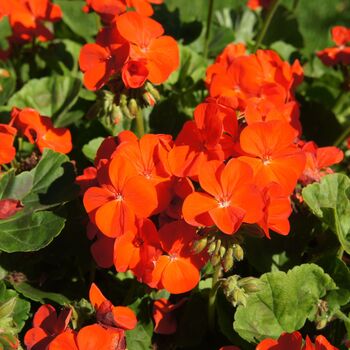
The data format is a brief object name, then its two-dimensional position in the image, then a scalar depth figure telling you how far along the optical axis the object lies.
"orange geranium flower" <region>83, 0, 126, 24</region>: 0.73
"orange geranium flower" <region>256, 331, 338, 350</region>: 0.61
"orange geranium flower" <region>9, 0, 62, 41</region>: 0.87
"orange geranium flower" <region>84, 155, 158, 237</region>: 0.61
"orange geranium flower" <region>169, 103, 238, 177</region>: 0.61
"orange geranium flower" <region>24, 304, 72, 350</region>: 0.61
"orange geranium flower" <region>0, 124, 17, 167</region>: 0.67
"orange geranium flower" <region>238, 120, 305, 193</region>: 0.61
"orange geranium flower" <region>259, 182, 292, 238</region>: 0.60
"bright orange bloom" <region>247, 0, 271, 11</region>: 0.97
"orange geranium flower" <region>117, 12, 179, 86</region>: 0.68
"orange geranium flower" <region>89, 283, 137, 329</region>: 0.60
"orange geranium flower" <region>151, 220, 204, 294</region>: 0.62
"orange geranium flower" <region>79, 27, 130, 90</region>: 0.69
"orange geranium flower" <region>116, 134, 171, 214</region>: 0.62
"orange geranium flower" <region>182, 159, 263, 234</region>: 0.59
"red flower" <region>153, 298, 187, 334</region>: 0.70
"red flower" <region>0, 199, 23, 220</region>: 0.67
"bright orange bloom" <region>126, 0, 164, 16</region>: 0.74
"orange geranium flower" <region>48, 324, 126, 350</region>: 0.58
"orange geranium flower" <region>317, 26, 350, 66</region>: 0.85
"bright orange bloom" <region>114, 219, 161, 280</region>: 0.62
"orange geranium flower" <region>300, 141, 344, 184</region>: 0.71
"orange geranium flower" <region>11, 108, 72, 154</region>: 0.74
